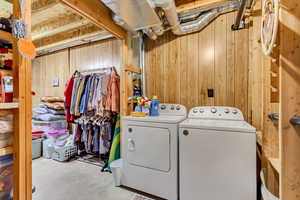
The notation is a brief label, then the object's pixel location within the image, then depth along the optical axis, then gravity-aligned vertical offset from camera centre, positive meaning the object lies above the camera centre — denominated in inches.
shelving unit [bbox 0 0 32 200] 36.0 -4.4
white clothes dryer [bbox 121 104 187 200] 62.1 -25.9
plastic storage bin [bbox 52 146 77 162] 104.0 -39.6
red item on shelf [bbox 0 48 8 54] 35.6 +12.5
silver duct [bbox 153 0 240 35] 73.2 +46.1
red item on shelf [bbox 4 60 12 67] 36.0 +9.5
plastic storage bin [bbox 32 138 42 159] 110.9 -38.5
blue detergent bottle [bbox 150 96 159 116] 80.9 -4.5
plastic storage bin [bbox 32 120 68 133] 124.0 -22.8
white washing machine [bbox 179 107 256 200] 49.8 -23.0
